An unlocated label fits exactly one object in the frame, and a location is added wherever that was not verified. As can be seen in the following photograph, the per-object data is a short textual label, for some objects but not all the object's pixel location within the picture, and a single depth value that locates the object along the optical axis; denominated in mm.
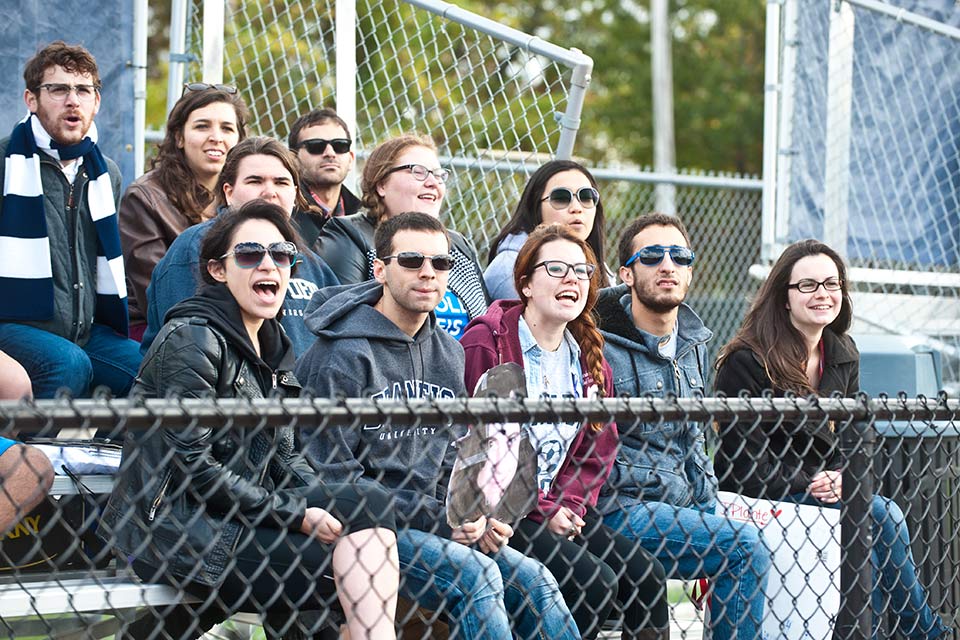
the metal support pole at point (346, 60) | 12172
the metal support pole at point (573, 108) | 11375
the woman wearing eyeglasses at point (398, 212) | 10164
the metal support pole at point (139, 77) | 12117
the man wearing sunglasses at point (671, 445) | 8977
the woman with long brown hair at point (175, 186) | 10461
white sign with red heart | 8867
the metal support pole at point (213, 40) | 12125
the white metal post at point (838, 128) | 14492
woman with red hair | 8594
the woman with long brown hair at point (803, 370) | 9437
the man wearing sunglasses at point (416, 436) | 7758
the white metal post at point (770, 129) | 14445
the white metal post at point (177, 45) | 12992
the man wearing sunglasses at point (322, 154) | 10898
